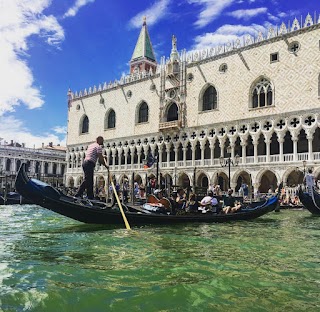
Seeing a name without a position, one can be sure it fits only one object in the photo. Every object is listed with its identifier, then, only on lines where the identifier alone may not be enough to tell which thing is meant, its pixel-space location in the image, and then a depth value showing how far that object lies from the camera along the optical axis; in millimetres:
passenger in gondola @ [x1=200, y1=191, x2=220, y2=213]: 8414
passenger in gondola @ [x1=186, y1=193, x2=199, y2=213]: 8098
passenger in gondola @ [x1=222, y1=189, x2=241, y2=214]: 8836
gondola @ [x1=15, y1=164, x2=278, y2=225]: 6191
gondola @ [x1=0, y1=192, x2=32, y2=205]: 17859
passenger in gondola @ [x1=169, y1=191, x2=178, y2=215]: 7728
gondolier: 6961
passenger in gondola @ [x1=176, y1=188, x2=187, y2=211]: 8133
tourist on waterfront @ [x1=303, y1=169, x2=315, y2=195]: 10602
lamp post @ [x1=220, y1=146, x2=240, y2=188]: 17844
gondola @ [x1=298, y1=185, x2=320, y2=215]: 10664
